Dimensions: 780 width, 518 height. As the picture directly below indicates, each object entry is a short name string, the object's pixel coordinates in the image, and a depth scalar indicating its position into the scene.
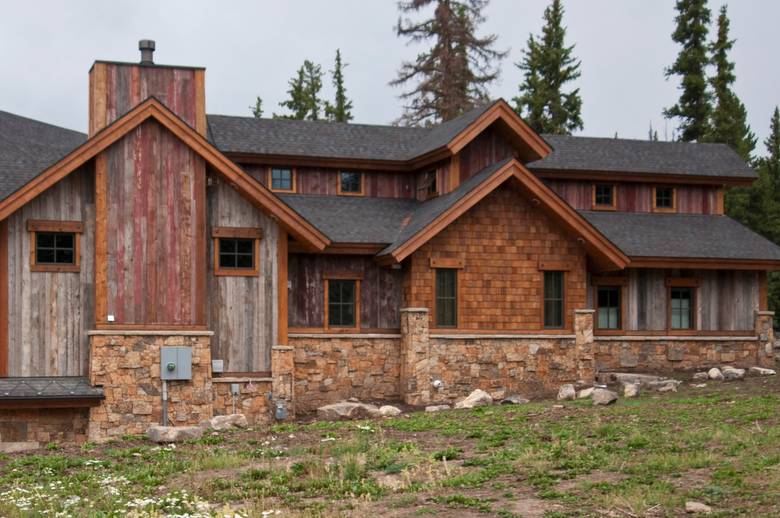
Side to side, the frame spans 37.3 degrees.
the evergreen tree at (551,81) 49.28
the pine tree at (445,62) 52.84
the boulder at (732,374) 27.96
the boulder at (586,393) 24.69
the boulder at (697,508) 11.98
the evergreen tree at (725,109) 46.62
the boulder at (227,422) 21.27
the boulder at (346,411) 23.34
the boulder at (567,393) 24.79
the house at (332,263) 23.86
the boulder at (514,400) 24.62
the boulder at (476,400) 24.48
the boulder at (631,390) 24.03
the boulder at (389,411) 23.55
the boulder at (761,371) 29.05
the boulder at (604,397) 22.33
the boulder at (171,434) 19.25
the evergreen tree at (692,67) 47.53
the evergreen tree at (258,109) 63.40
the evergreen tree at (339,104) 59.22
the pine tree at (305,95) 58.81
